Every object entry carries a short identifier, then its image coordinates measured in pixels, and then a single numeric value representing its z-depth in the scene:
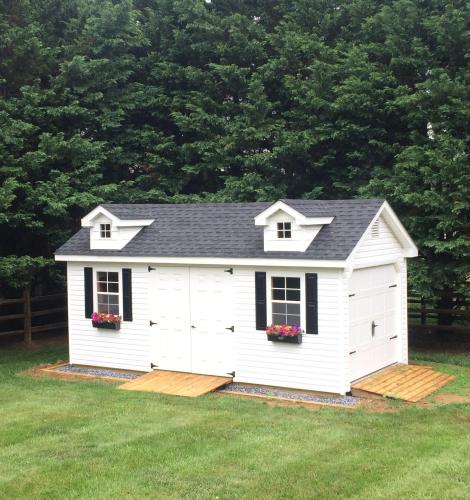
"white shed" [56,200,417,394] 13.35
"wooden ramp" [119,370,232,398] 13.49
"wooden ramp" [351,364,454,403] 13.01
